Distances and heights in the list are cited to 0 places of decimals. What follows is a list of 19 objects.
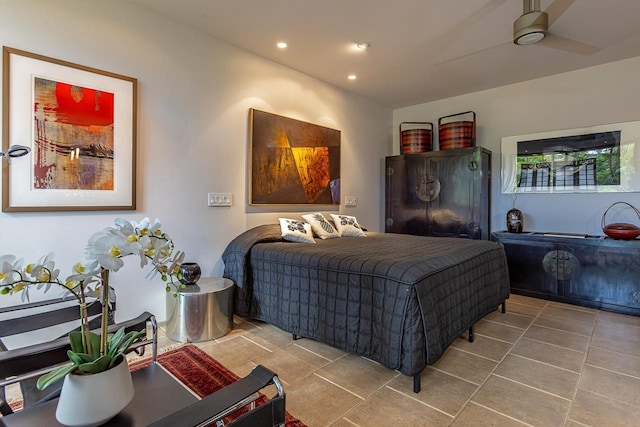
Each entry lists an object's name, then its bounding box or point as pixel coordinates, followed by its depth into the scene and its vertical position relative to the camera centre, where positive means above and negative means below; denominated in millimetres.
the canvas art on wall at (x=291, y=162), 3451 +596
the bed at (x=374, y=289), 1882 -548
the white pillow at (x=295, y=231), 3158 -187
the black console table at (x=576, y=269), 3180 -605
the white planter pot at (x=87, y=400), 934 -546
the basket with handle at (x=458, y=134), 4348 +1064
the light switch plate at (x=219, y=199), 3090 +132
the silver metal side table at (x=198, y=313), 2506 -791
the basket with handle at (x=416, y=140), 4752 +1061
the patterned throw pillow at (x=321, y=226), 3539 -153
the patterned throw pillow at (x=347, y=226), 3746 -162
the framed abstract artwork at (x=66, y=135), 2117 +558
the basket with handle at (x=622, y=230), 3207 -190
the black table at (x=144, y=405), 1041 -678
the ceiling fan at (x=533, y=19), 2348 +1411
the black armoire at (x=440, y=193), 4203 +265
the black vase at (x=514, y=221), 3994 -113
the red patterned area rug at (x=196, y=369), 1932 -1022
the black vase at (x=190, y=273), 2639 -492
